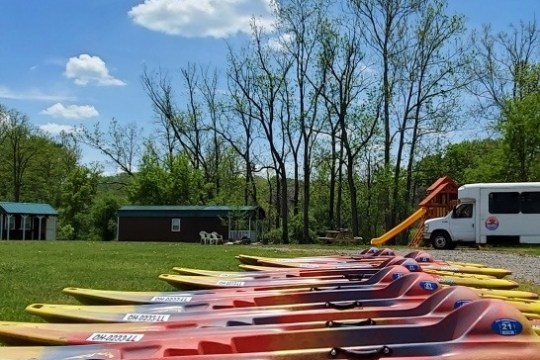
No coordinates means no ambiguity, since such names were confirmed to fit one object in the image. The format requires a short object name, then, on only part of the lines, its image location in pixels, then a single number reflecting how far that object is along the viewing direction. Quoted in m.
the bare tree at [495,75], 37.69
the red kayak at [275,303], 5.17
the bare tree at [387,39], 37.41
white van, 24.38
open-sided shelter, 45.53
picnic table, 32.49
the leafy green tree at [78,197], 54.69
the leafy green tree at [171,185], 51.00
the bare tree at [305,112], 40.28
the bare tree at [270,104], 42.62
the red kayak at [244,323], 4.29
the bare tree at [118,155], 54.08
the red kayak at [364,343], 3.54
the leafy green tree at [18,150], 58.60
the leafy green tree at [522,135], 33.47
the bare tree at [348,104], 38.75
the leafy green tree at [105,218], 49.22
